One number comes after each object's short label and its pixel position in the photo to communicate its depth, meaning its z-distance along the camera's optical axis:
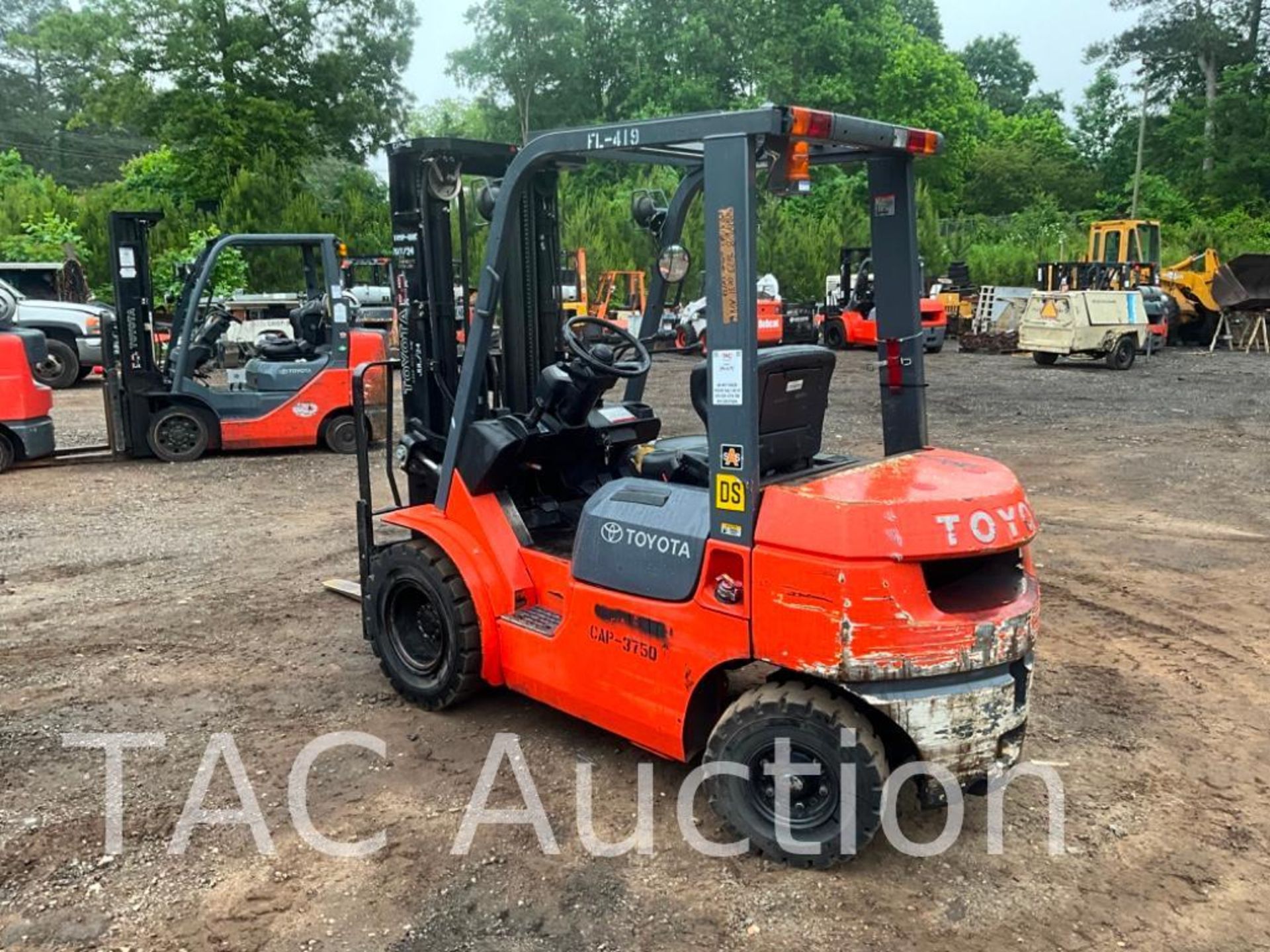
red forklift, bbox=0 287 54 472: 10.17
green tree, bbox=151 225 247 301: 24.86
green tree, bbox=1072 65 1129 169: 47.69
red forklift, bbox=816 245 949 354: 23.83
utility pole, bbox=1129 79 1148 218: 35.69
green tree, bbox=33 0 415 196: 29.69
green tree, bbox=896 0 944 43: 64.62
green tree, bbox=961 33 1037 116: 67.44
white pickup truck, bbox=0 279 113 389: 17.81
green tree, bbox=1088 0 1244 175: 42.91
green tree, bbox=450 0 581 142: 43.56
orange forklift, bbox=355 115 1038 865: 3.44
